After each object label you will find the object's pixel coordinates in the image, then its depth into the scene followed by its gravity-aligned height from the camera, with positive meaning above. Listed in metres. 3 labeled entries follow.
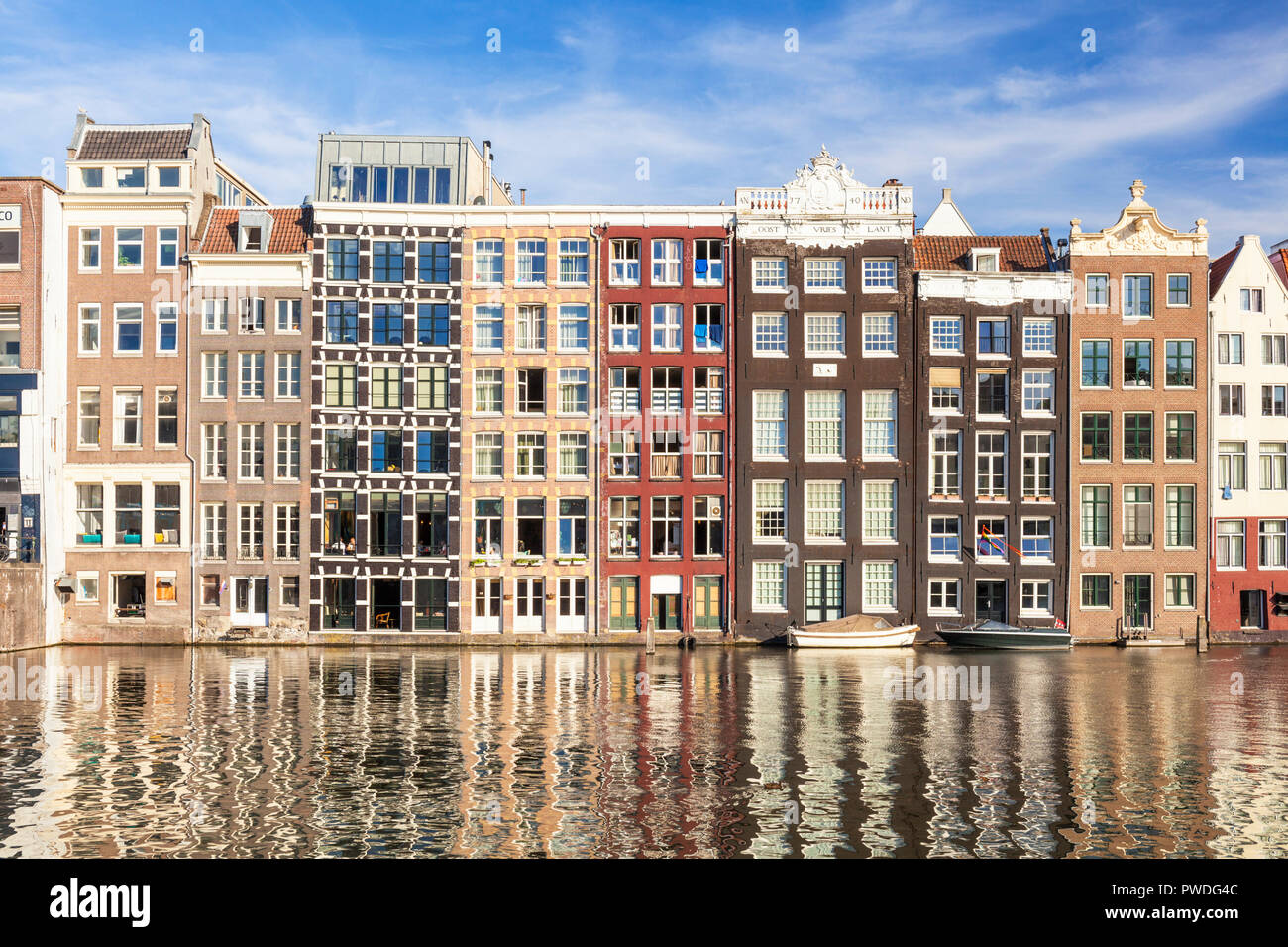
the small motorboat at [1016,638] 67.12 -8.24
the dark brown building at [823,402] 70.88 +5.01
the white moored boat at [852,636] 67.38 -8.16
